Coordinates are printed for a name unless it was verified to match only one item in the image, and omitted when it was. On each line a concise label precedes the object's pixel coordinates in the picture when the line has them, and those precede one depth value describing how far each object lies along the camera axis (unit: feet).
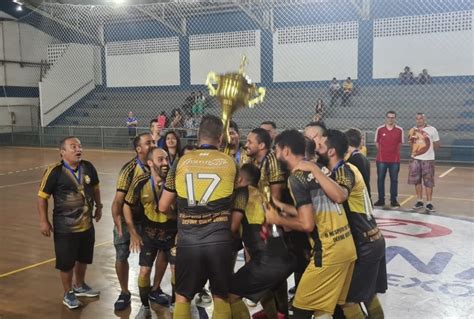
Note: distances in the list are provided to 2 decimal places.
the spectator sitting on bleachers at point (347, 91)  61.57
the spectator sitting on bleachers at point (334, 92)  62.13
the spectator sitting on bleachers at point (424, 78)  58.49
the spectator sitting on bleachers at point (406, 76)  59.67
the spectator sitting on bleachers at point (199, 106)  64.39
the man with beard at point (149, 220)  14.89
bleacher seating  56.44
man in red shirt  30.37
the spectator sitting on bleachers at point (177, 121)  60.70
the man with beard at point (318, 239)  10.98
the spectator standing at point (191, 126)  59.93
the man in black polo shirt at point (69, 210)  16.05
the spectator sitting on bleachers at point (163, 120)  58.75
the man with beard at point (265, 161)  12.84
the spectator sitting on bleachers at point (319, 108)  56.69
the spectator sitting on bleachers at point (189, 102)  67.41
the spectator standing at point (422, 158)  29.58
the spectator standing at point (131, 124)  68.59
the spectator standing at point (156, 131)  21.69
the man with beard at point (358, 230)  12.05
